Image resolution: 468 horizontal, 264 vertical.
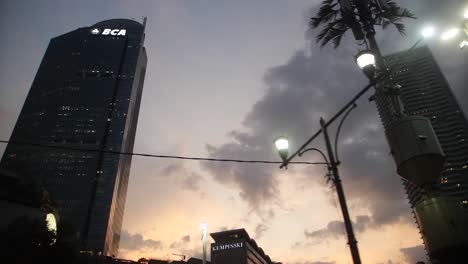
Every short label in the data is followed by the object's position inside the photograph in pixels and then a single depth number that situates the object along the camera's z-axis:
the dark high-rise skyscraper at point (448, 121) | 141.75
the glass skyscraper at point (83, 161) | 168.50
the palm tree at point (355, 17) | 11.91
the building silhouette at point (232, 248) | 117.88
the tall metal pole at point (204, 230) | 40.16
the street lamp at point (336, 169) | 7.84
